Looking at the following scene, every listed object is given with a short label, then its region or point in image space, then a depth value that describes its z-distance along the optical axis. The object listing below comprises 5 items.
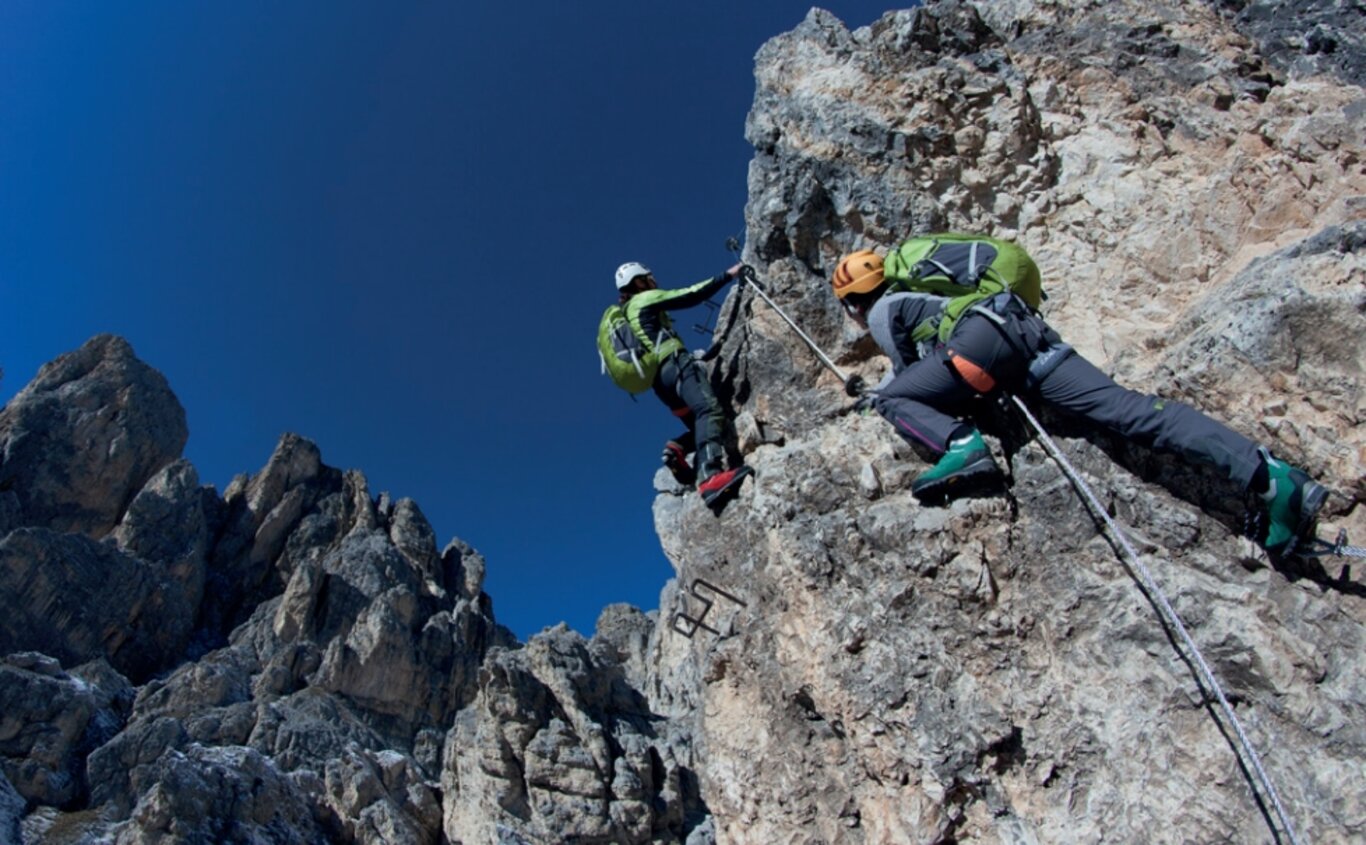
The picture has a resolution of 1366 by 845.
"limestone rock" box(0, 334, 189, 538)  68.88
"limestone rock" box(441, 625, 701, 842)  35.72
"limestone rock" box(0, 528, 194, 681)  53.41
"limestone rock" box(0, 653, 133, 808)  31.72
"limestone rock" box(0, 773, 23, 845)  26.44
